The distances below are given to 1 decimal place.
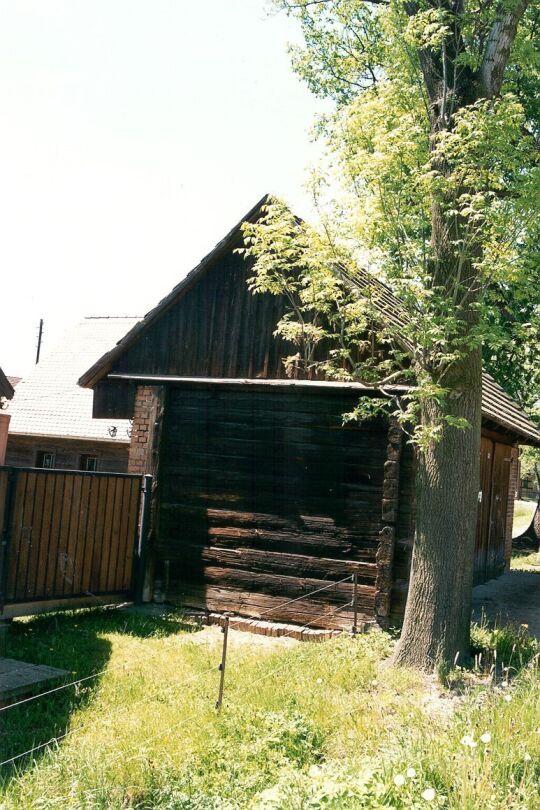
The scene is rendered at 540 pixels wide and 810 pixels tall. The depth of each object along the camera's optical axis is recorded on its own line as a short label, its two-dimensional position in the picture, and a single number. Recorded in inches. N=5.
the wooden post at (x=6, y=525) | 358.7
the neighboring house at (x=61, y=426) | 841.5
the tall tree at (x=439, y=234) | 298.7
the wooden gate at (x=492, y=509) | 554.3
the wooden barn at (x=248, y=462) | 396.5
